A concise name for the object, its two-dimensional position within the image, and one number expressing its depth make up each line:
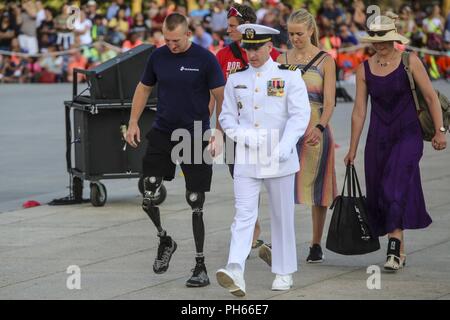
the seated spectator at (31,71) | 30.08
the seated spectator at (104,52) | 29.81
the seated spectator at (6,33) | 31.27
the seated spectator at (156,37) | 28.23
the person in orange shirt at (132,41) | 29.28
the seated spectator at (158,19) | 30.34
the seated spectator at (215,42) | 28.51
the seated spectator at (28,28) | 30.90
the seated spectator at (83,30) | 30.39
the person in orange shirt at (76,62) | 29.62
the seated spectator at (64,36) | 30.64
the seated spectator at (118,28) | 30.64
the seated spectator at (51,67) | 29.83
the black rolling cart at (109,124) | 11.73
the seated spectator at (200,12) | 31.32
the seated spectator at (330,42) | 28.55
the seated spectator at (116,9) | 32.72
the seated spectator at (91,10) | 31.63
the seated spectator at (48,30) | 30.94
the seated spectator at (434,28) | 29.40
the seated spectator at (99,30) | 30.70
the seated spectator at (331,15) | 30.53
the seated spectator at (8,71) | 30.08
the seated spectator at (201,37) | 28.62
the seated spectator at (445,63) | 28.80
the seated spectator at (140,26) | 30.03
